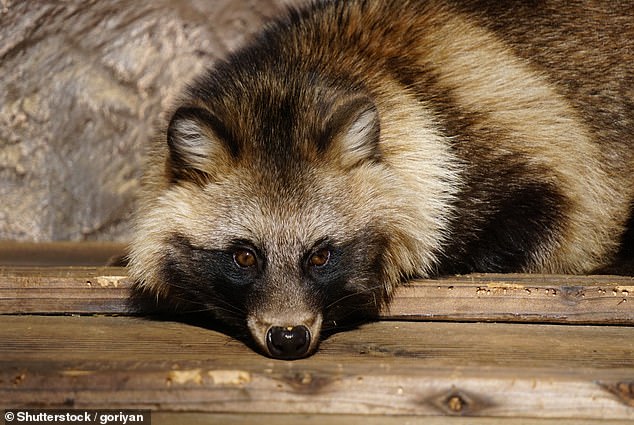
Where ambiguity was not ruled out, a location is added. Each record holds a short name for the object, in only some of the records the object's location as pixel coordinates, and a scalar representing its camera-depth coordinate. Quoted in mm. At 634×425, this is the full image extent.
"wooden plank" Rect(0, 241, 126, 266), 10625
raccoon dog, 7477
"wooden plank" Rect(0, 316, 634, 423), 6270
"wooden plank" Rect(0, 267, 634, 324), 7844
